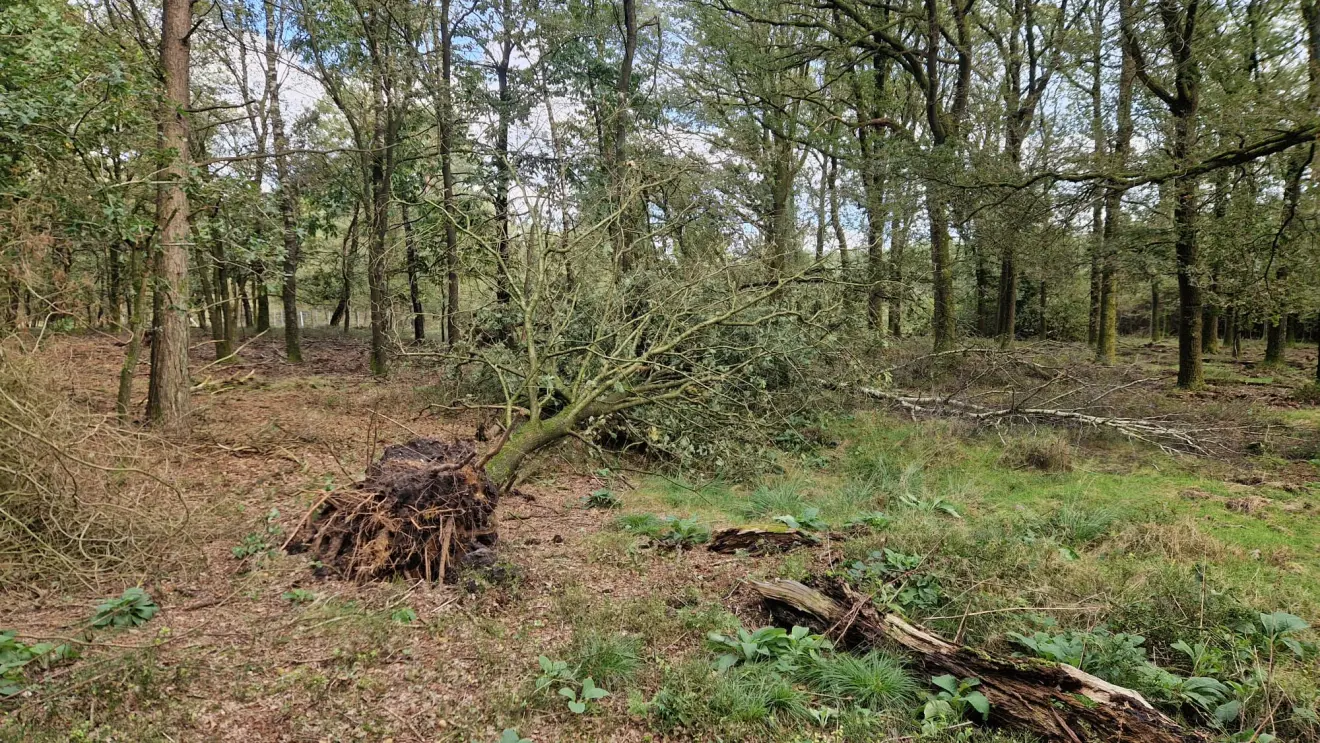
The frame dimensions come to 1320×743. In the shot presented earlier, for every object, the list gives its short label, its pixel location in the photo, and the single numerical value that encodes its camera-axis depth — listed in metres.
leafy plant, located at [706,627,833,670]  3.09
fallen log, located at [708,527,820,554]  4.64
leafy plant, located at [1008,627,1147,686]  2.88
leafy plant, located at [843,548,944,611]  3.62
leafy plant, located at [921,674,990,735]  2.60
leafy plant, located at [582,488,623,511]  6.09
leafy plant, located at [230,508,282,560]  4.18
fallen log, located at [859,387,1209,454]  7.22
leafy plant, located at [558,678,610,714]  2.70
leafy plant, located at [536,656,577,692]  2.89
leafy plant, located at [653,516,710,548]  4.89
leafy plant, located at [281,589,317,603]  3.65
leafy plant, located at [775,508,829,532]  4.82
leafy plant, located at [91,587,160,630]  3.21
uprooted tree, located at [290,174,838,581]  4.16
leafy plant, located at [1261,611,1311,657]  3.00
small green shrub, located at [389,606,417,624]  3.49
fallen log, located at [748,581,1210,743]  2.45
